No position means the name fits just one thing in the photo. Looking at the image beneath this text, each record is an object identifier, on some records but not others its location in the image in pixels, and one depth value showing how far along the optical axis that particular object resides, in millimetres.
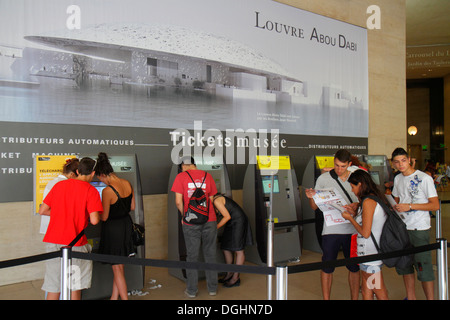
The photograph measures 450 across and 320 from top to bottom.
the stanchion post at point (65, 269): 2293
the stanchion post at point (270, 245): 2934
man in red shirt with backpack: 3684
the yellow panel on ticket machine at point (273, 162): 4869
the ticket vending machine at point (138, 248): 3494
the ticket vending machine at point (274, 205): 4789
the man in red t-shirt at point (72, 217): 2789
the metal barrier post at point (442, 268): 2447
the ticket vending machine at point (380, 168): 5914
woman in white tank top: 2650
